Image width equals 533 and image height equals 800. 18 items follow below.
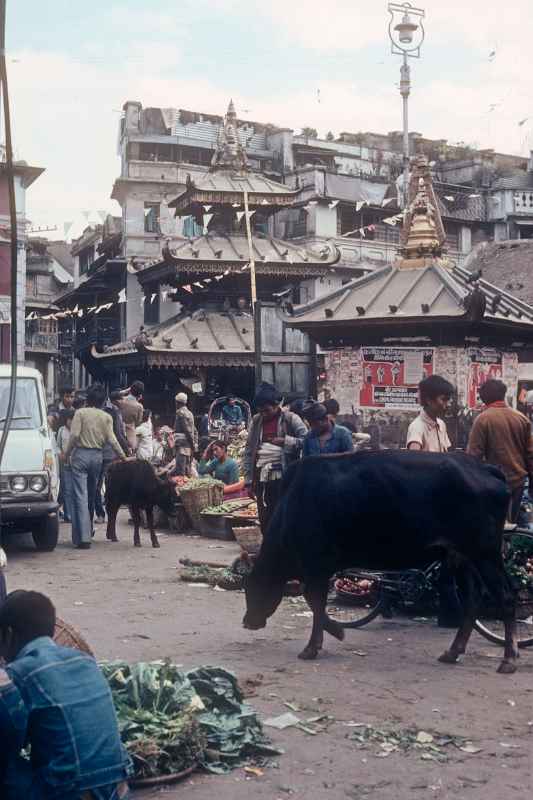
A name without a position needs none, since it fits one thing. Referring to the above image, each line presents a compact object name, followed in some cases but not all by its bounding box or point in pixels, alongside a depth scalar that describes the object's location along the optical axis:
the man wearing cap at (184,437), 19.42
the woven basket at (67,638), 4.89
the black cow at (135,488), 14.08
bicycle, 8.48
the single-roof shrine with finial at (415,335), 15.27
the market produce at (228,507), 14.90
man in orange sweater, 8.96
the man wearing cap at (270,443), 11.03
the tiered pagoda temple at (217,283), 28.34
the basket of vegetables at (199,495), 15.48
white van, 12.65
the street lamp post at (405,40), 32.91
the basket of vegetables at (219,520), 14.78
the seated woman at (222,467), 17.11
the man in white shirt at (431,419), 8.61
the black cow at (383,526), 7.65
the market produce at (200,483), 15.51
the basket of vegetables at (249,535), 12.38
